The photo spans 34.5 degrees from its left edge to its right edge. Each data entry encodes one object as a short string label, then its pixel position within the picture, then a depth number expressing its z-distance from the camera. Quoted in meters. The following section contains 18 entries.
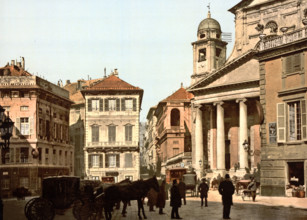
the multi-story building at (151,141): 103.83
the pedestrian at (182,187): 24.94
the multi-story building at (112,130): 61.69
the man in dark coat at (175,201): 18.14
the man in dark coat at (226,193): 17.48
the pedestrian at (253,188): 26.72
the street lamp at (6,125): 17.61
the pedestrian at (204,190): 23.97
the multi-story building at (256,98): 28.58
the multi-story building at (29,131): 46.67
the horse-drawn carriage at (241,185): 34.25
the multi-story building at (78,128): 75.44
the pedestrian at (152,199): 22.59
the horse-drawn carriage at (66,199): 15.55
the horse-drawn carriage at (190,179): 33.97
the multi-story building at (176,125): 78.31
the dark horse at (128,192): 17.25
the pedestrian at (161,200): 20.70
